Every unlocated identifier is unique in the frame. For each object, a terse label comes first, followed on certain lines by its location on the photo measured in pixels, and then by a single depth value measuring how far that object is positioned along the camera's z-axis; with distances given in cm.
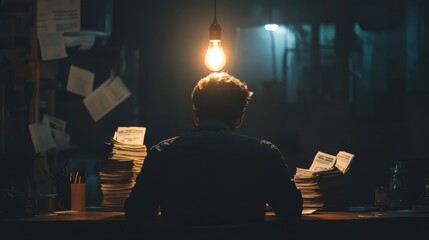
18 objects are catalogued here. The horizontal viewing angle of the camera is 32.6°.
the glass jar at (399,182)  391
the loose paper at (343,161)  368
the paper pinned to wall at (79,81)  584
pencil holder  383
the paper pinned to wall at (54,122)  570
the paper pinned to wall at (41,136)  540
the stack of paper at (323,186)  365
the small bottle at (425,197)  368
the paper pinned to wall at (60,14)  545
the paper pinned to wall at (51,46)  539
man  298
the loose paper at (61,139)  579
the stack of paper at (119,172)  372
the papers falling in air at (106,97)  594
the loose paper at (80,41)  580
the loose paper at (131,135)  381
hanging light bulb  416
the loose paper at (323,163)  373
